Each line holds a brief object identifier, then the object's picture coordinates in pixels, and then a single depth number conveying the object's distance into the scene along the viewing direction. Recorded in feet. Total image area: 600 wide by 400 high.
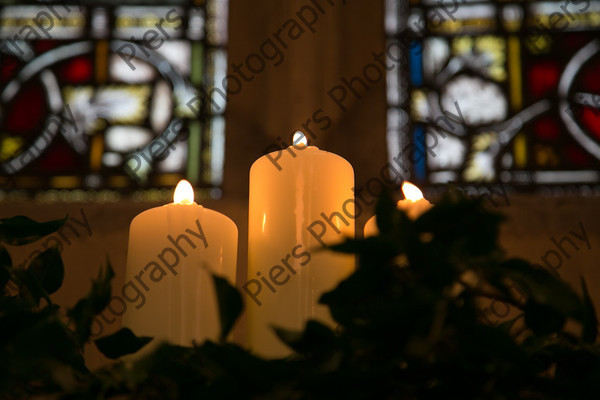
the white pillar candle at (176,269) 4.78
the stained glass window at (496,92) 6.93
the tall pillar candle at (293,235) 4.76
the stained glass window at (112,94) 7.08
